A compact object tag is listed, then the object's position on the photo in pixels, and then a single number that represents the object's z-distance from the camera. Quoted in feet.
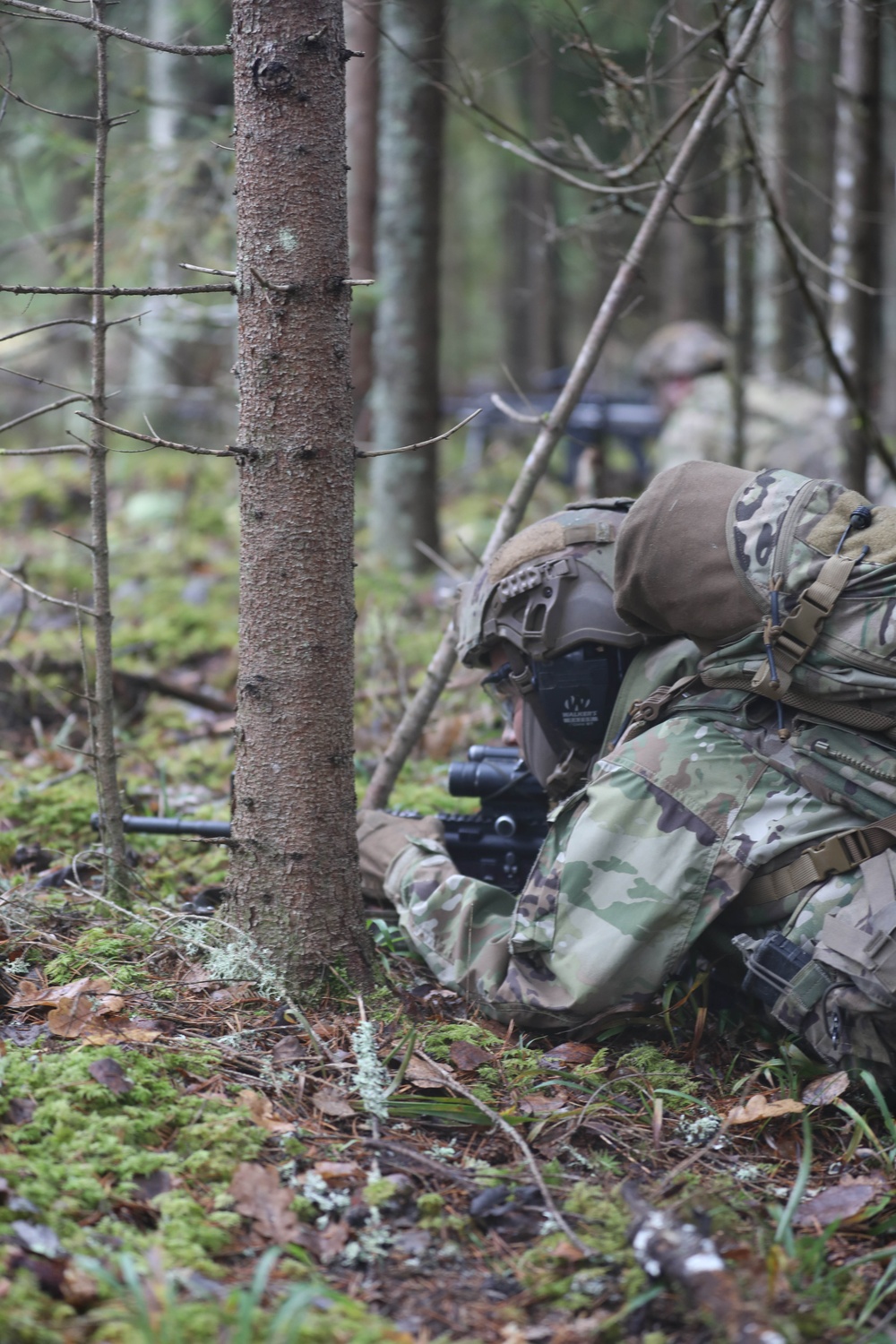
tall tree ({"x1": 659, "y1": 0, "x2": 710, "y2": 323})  76.38
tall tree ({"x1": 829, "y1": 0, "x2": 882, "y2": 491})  36.70
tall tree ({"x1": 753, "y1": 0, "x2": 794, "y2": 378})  54.65
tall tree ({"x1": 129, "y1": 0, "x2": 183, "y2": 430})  45.19
